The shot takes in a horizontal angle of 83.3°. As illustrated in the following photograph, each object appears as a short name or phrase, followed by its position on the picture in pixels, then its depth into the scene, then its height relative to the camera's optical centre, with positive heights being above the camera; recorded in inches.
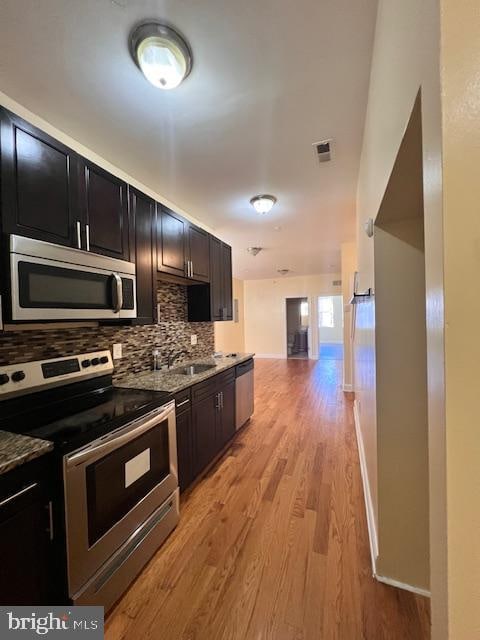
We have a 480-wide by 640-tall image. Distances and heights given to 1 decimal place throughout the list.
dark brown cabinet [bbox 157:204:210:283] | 93.4 +27.1
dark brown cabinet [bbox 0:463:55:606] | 37.7 -32.8
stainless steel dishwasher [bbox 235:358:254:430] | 123.1 -36.6
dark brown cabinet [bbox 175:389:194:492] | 79.1 -36.7
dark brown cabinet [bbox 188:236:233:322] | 125.3 +11.6
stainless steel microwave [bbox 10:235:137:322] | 49.1 +7.8
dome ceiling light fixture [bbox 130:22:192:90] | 49.3 +51.3
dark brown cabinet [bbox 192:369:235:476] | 88.4 -36.8
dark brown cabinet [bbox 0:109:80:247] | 49.2 +27.5
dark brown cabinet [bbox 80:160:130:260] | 65.6 +28.3
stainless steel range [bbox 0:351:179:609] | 46.4 -28.9
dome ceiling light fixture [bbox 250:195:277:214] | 115.6 +49.1
